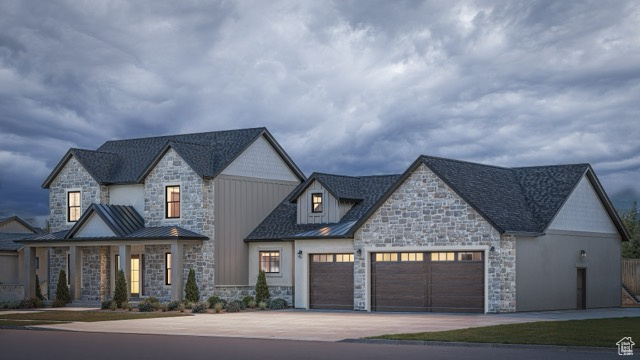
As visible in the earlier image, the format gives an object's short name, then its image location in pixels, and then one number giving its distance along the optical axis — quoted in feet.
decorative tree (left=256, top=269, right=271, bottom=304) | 142.92
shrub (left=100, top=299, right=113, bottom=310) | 138.51
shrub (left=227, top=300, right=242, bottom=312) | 132.94
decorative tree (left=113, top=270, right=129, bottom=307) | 139.44
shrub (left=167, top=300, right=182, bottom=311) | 133.90
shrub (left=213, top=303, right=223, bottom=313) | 130.11
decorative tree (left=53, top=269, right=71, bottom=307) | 150.00
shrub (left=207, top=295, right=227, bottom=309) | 137.69
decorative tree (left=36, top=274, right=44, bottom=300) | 155.31
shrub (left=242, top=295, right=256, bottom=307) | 141.14
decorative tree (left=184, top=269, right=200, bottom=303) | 140.77
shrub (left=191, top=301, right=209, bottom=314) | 130.31
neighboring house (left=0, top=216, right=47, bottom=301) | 186.56
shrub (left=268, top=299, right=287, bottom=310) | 139.74
